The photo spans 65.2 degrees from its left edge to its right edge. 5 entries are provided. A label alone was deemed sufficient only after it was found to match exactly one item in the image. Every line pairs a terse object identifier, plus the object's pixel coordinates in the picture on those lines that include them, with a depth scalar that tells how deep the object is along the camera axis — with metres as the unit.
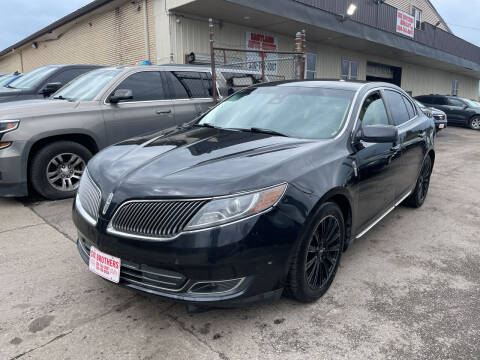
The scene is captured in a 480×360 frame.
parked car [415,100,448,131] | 13.62
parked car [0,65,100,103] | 6.48
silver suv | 4.42
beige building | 10.53
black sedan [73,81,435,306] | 2.06
